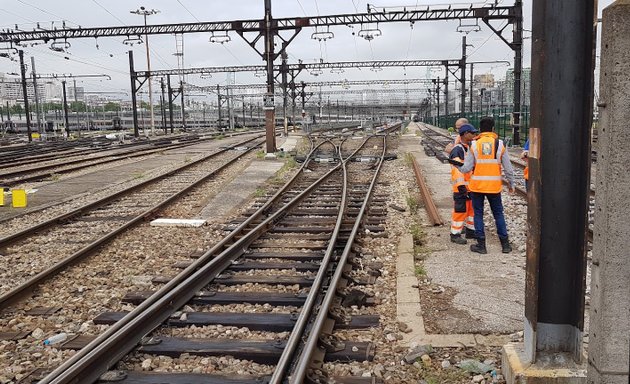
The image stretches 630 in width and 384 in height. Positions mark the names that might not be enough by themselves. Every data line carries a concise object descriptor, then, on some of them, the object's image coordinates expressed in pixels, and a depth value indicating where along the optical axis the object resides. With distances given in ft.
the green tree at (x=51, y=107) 374.75
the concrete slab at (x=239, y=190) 38.27
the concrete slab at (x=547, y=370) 11.69
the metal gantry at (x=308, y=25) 80.59
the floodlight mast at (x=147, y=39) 145.69
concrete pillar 9.46
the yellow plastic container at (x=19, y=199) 42.16
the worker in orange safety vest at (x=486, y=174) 25.07
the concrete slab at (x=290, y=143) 95.13
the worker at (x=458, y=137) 26.80
